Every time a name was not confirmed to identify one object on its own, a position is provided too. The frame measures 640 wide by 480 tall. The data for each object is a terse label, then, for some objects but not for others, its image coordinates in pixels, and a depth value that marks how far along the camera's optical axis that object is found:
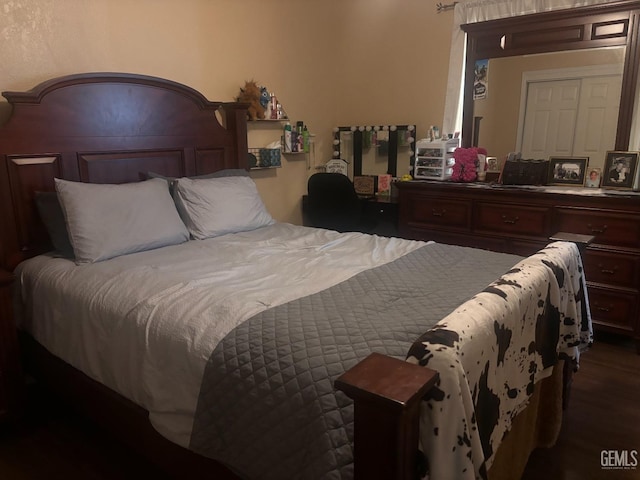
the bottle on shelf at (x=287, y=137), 3.65
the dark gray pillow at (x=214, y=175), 2.59
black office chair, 3.43
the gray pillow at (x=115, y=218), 2.05
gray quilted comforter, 1.06
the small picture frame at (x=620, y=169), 2.81
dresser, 2.70
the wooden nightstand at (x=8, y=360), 1.93
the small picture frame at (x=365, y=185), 3.97
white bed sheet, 1.40
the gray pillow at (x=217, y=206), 2.51
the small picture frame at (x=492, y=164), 3.46
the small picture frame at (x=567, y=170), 3.06
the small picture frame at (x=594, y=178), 3.00
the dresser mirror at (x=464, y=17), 3.13
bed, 1.01
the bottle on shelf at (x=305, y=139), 3.78
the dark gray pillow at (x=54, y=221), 2.16
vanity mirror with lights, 3.84
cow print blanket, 0.96
